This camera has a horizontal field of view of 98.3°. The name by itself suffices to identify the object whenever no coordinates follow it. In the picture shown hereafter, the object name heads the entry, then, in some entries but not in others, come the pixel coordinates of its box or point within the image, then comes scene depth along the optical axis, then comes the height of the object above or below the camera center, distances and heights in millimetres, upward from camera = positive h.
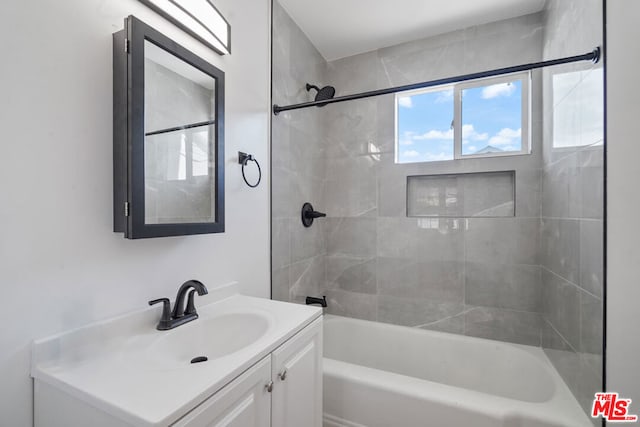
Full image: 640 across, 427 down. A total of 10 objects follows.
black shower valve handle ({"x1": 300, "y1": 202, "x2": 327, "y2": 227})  2217 -24
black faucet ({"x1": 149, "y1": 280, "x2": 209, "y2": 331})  1033 -384
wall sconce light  1112 +845
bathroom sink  633 -434
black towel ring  1549 +297
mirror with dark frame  921 +288
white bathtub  1263 -984
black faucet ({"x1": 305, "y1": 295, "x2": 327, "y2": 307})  2123 -697
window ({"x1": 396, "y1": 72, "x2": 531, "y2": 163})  2004 +713
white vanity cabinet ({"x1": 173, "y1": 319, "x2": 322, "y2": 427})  714 -580
